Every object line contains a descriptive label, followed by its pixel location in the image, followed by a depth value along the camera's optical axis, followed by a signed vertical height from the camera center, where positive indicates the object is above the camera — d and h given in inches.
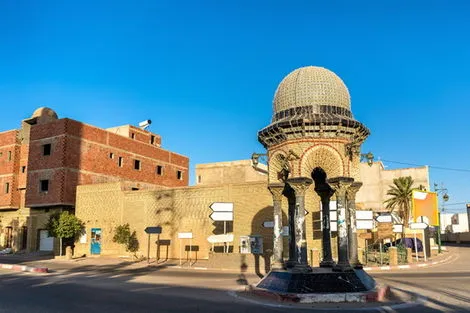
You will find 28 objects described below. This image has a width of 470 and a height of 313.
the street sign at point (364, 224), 1169.4 +11.8
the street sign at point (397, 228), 1357.0 +1.0
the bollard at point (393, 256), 1179.3 -73.6
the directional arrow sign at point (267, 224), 1118.8 +12.3
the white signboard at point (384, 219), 1241.1 +26.4
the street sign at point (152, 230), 1240.2 -1.8
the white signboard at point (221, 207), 1235.9 +61.5
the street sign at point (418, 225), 1303.8 +9.4
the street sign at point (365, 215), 1184.8 +35.8
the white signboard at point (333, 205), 1171.6 +62.3
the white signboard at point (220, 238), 1270.9 -25.8
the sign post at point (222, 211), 1229.1 +50.1
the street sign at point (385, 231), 1344.7 -7.9
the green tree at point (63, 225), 1637.6 +17.5
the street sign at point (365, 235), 1241.8 -18.5
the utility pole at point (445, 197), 2033.7 +144.4
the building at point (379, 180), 2662.4 +289.6
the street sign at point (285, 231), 1122.3 -5.8
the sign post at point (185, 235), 1249.4 -16.2
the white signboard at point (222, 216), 1227.2 +36.2
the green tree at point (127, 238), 1588.3 -30.6
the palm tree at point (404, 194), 2134.6 +164.0
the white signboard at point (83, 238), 1766.7 -33.2
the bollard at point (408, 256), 1294.3 -80.8
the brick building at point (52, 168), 1807.3 +274.1
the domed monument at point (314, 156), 561.3 +97.0
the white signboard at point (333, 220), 1182.9 +23.1
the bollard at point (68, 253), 1558.2 -83.5
